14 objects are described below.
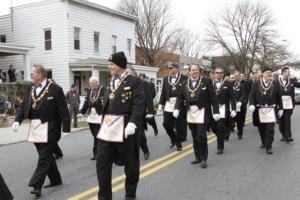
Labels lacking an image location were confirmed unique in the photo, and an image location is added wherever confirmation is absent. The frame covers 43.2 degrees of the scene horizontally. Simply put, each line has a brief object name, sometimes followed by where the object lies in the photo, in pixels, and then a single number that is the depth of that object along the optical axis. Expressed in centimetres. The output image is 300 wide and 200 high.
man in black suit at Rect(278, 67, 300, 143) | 1035
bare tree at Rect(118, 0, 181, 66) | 4162
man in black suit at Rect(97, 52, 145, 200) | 476
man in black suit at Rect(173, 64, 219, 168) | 721
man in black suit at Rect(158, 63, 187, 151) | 922
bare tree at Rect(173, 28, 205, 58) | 6006
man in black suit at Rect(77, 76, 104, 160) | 839
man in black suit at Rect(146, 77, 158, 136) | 1162
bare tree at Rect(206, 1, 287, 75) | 5384
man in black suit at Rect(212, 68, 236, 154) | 952
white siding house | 2473
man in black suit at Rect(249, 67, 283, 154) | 865
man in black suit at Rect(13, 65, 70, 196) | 574
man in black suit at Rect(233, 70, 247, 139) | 1119
